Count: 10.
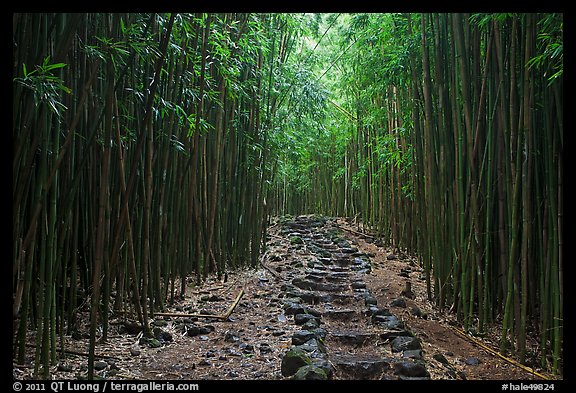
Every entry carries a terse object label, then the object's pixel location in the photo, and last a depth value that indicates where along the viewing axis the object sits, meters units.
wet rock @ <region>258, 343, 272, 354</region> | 2.64
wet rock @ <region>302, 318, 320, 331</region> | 3.02
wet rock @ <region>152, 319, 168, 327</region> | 2.86
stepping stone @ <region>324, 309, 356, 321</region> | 3.44
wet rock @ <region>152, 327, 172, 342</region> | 2.68
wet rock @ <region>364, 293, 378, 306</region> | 3.72
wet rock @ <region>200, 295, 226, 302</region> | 3.70
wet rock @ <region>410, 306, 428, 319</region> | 3.40
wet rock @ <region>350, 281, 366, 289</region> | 4.31
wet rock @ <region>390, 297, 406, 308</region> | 3.69
